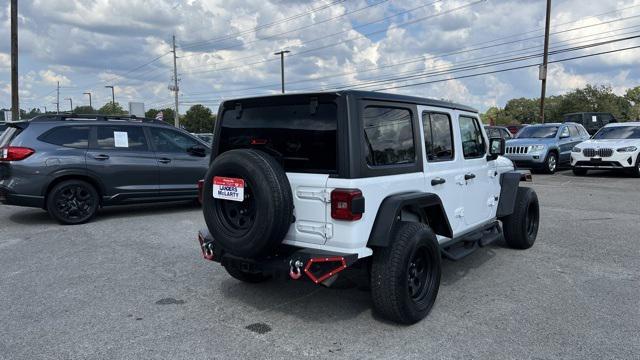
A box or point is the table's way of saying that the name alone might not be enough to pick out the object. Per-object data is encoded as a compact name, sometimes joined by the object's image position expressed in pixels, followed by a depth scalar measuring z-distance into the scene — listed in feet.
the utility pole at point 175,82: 157.88
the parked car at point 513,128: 95.60
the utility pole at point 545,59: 90.53
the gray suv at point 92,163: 25.18
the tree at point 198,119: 325.01
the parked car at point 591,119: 81.10
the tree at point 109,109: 336.14
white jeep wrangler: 11.87
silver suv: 52.70
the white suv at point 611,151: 47.57
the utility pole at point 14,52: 63.57
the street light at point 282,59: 163.12
